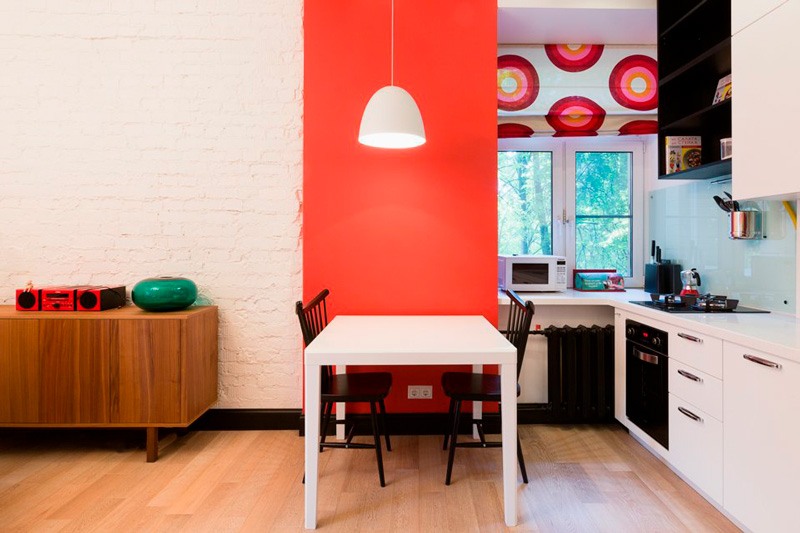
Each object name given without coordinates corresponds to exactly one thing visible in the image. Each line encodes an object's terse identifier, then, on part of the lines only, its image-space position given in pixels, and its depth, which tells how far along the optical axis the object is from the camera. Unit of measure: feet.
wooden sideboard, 8.45
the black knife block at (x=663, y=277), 10.24
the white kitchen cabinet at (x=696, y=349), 6.68
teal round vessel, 8.75
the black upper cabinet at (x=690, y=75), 8.74
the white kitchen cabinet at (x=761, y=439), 5.38
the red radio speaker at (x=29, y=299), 8.76
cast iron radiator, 9.93
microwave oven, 10.29
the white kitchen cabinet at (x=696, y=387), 6.69
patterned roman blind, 11.26
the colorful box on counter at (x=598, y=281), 11.12
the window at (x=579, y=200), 11.85
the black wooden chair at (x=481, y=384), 7.41
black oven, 8.03
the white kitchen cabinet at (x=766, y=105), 6.26
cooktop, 8.08
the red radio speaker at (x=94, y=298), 8.73
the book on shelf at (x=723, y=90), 8.45
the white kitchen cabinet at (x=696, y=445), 6.67
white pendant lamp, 7.56
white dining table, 6.41
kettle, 8.93
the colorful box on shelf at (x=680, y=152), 9.39
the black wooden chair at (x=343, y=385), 7.41
